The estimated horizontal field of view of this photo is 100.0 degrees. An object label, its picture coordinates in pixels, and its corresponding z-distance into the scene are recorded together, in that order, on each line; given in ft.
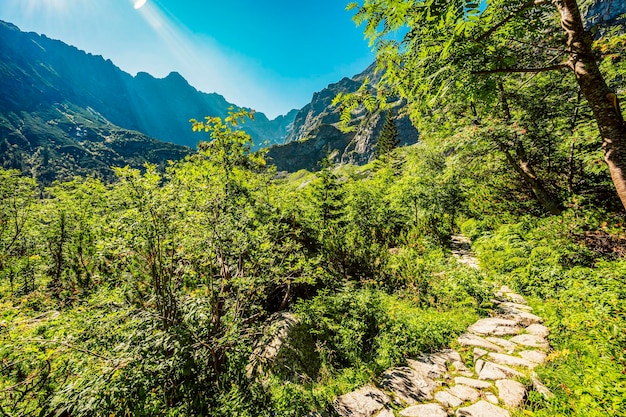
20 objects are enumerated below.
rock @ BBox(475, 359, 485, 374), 16.00
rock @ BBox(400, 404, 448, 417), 13.26
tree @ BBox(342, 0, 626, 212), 8.26
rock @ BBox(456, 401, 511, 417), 12.57
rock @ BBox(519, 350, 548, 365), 15.44
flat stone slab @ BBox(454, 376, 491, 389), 14.66
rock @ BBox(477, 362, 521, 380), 14.84
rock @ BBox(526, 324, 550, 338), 18.16
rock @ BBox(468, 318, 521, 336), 19.43
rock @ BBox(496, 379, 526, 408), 12.92
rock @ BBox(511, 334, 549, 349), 17.07
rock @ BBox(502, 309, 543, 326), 19.97
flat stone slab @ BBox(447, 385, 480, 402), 14.04
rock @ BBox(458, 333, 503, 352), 17.68
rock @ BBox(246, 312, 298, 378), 18.53
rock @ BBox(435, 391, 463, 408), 13.77
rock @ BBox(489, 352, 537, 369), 15.31
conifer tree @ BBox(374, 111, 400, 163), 197.98
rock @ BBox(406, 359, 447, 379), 16.31
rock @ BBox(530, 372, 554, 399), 12.66
